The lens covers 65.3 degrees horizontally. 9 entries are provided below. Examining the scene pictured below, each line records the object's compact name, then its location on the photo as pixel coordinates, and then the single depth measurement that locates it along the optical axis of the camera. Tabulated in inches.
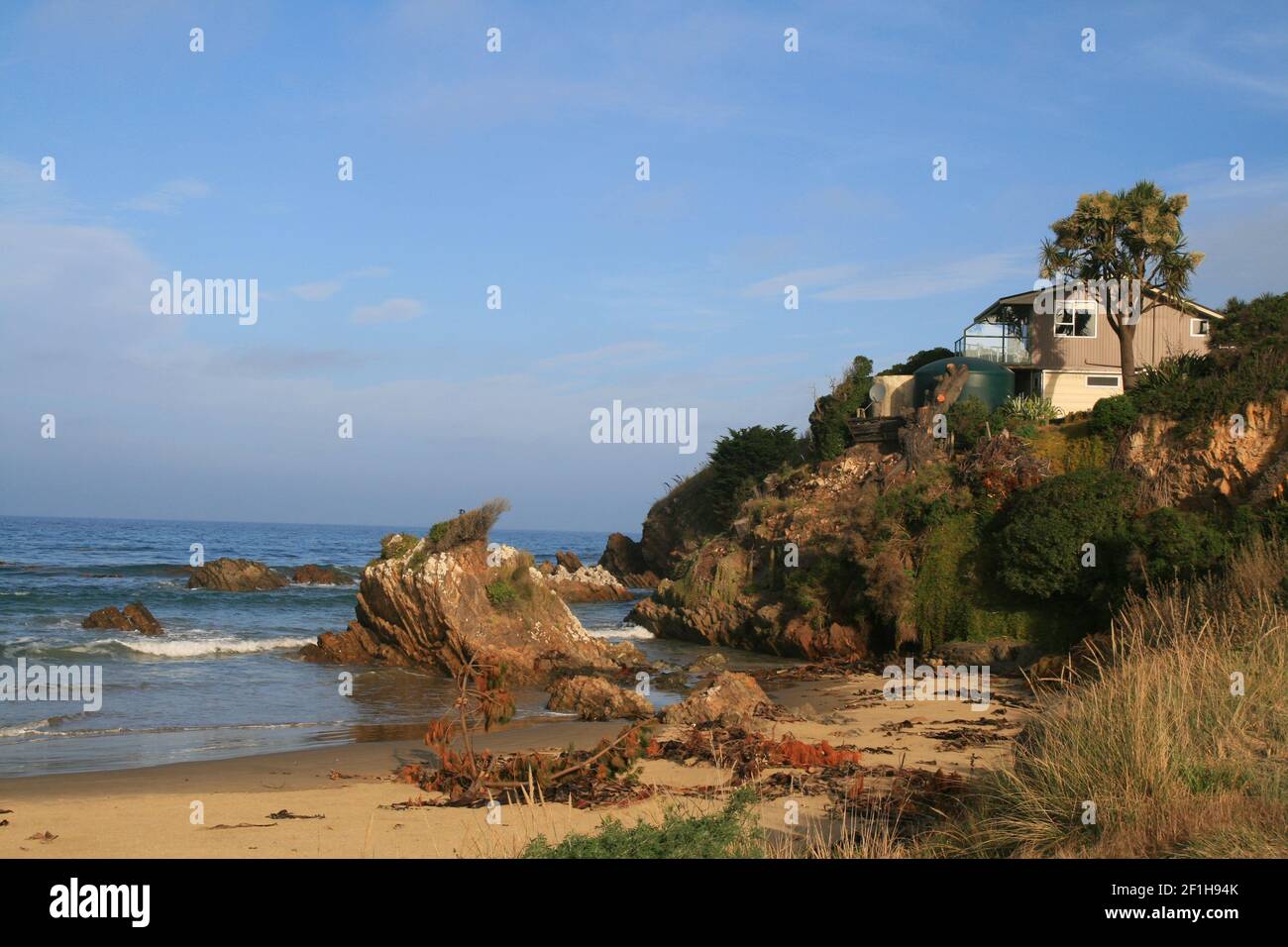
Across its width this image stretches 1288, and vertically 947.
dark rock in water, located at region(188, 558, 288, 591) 1673.2
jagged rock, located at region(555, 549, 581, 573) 2036.2
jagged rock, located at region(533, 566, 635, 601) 1803.6
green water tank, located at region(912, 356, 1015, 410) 1190.3
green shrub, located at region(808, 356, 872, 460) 1192.8
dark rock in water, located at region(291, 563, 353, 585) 1942.7
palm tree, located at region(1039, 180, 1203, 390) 1248.2
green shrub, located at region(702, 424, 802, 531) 1642.5
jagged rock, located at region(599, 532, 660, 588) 2120.9
